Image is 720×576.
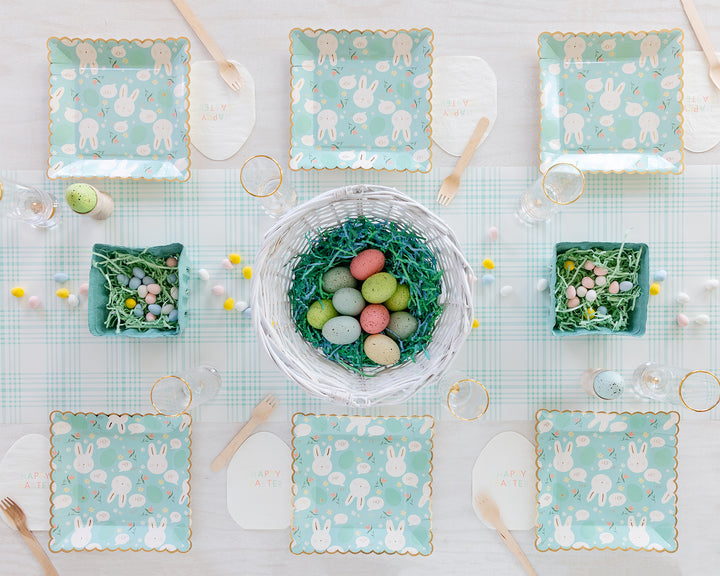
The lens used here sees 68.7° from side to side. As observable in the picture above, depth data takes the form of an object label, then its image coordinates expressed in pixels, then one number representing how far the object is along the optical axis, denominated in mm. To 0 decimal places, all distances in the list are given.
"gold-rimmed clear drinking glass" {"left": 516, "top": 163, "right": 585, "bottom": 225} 957
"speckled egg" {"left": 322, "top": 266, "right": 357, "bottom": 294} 889
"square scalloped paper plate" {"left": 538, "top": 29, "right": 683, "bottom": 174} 1003
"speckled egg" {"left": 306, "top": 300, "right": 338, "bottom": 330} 885
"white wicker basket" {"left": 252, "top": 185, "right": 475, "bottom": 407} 781
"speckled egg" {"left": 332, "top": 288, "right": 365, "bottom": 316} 875
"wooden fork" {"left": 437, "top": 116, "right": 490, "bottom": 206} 1006
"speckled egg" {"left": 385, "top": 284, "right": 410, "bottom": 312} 893
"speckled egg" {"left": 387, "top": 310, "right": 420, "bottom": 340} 891
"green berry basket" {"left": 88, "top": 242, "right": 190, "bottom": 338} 933
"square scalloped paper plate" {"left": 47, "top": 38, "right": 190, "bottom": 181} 1013
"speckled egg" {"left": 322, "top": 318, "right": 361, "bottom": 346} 866
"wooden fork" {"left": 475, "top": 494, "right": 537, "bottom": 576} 1022
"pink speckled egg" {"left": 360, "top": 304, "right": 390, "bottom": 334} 870
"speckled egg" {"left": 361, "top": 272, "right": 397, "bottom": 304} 862
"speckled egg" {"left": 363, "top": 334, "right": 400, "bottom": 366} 862
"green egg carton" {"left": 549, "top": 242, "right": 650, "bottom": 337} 932
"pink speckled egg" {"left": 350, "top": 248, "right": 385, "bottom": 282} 864
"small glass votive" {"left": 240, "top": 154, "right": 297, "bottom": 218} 940
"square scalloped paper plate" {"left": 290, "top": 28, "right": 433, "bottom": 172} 1008
